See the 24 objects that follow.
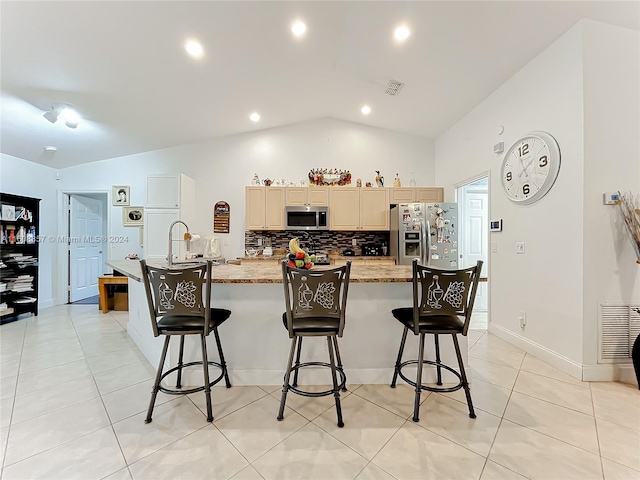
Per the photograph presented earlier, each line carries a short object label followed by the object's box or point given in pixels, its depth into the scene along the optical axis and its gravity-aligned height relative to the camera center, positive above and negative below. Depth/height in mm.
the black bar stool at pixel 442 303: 1624 -403
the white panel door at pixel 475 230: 4254 +143
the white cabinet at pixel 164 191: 4148 +752
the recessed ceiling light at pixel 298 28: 2391 +1940
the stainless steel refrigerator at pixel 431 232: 3982 +101
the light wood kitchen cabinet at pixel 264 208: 4410 +513
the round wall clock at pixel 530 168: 2412 +705
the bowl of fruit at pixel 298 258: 1849 -137
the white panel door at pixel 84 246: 4711 -130
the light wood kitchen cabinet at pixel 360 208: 4473 +518
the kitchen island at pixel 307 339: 2041 -764
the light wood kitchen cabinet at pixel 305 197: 4430 +698
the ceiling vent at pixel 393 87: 3306 +1944
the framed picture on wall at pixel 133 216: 4590 +396
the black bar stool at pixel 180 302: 1614 -389
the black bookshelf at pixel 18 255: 3613 -232
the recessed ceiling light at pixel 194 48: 2416 +1783
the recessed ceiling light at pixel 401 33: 2425 +1921
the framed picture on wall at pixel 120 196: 4594 +748
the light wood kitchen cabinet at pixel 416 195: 4461 +738
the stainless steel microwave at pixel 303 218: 4359 +341
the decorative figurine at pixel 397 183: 4566 +958
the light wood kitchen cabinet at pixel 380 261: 4387 -369
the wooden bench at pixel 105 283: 4125 -693
